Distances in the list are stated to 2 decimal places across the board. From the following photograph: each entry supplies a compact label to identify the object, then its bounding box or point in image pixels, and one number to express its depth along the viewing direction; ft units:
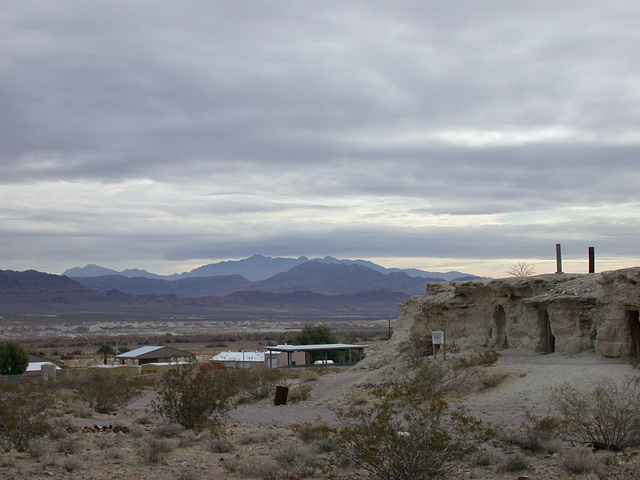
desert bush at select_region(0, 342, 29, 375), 153.17
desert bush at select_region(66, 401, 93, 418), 77.25
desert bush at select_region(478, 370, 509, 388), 75.77
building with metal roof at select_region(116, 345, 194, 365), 188.75
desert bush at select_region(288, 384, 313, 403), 95.81
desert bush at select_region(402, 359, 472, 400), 73.20
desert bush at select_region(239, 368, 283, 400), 102.40
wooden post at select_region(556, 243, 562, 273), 118.52
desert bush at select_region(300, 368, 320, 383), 116.16
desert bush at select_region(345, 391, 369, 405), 81.47
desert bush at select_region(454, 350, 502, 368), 86.79
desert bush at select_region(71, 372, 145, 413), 84.28
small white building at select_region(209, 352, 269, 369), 163.71
